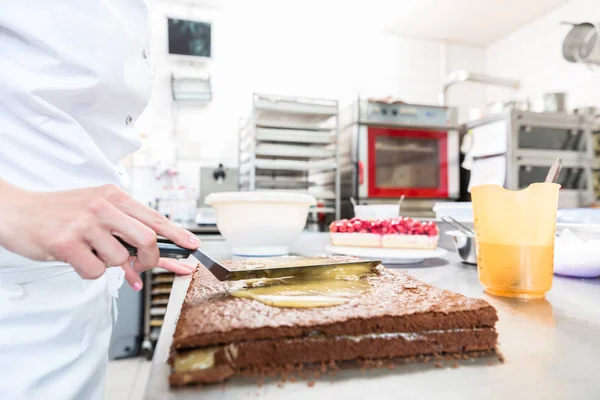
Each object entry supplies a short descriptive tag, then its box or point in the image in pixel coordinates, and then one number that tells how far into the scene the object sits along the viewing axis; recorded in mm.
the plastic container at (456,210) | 1545
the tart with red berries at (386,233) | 1076
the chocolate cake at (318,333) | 377
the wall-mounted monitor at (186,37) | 3697
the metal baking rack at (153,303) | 2430
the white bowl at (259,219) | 1088
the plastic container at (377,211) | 1401
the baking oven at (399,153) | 3211
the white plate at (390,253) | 990
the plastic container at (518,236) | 643
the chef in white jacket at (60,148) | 681
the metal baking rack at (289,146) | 2912
